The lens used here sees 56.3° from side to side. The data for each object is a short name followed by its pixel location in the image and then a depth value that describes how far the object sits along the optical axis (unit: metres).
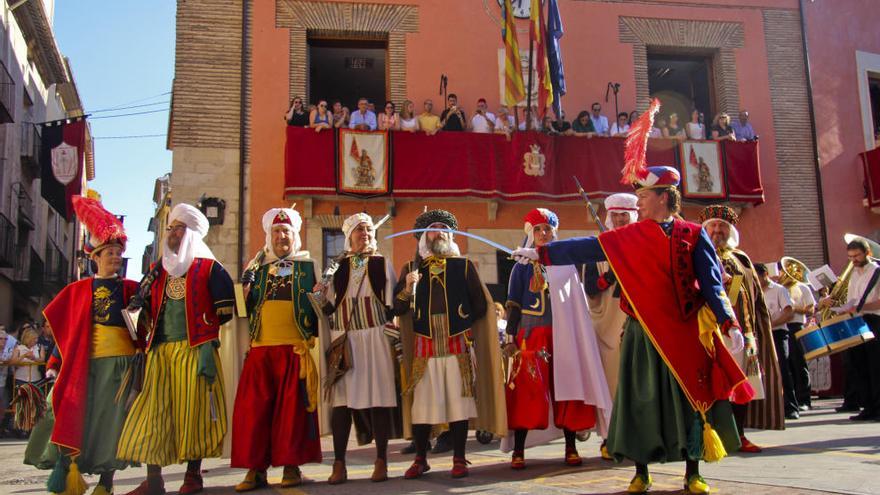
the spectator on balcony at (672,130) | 15.90
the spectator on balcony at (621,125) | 15.53
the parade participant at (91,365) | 5.35
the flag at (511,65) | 14.77
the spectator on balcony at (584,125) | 15.42
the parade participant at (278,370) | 5.43
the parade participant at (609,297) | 6.47
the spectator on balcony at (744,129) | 16.09
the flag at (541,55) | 14.67
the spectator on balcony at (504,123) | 15.06
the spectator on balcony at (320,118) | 14.41
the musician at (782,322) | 8.70
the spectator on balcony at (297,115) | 14.42
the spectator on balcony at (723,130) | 15.85
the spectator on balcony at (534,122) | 15.35
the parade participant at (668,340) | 4.41
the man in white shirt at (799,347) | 10.00
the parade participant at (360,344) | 5.75
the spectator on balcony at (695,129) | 15.88
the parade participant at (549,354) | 6.01
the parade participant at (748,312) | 6.29
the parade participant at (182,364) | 5.31
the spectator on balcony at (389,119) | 14.75
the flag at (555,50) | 14.75
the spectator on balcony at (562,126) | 15.27
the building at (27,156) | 20.06
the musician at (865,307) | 8.70
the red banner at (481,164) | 14.41
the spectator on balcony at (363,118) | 14.88
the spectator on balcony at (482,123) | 15.17
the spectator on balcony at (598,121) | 15.61
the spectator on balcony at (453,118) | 14.99
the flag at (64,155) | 17.61
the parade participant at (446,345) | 5.71
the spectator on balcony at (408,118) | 14.81
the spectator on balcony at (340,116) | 14.69
